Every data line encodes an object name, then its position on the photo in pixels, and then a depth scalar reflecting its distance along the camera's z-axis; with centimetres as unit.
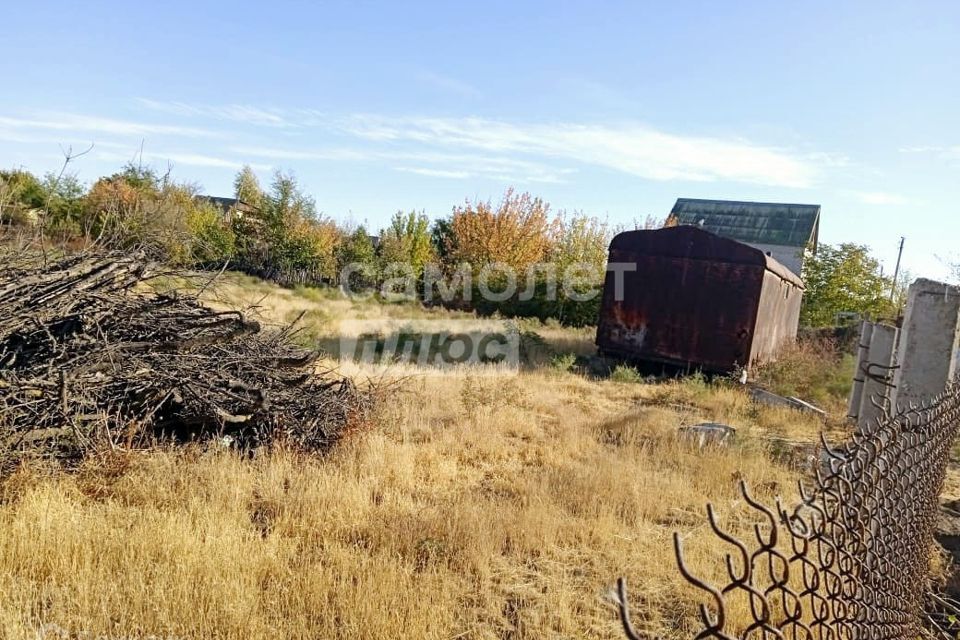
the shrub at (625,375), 1152
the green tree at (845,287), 2278
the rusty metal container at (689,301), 1151
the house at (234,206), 2971
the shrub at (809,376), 1038
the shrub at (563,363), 1138
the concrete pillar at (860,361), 503
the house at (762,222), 3244
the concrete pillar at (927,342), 323
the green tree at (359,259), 2848
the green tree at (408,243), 2934
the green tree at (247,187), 3603
